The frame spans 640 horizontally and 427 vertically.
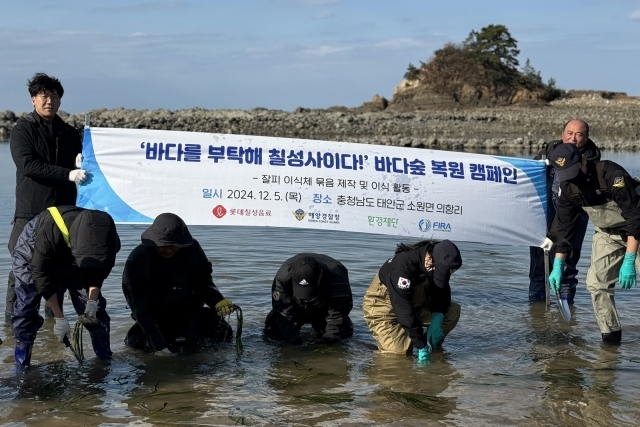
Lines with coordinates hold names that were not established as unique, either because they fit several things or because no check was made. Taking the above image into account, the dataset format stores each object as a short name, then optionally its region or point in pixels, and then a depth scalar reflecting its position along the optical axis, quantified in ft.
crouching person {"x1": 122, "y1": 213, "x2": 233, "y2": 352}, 19.02
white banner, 23.17
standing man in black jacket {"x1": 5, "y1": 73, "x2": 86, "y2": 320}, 20.36
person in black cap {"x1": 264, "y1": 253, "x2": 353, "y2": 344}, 21.22
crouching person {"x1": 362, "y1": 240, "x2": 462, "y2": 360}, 18.95
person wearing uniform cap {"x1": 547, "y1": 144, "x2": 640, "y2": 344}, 19.62
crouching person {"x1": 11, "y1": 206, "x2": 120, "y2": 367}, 16.60
